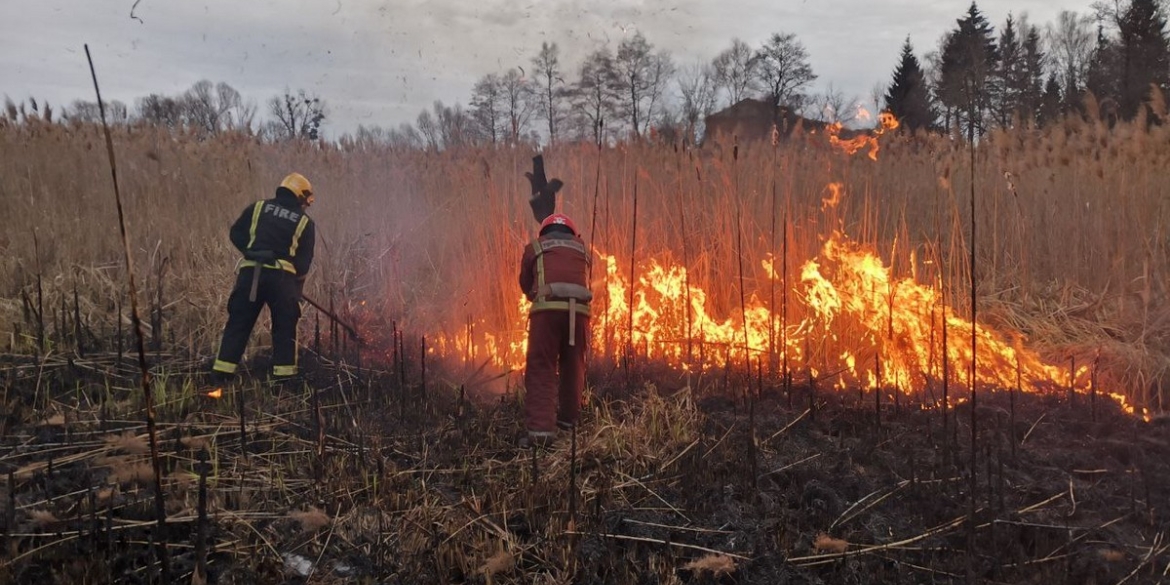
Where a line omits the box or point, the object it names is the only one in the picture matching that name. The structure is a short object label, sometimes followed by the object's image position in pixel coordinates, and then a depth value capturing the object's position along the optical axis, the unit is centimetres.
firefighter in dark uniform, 557
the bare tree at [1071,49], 3966
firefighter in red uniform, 438
